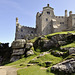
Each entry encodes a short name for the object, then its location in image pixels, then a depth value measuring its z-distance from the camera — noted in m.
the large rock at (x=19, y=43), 32.99
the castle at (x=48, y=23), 49.13
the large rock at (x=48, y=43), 29.98
